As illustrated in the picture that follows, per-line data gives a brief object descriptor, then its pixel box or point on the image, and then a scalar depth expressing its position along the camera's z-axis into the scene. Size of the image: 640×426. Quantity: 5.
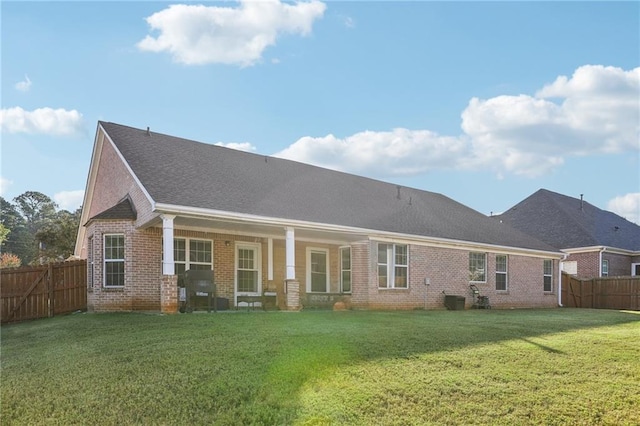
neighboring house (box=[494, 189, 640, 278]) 30.73
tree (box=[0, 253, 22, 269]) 40.90
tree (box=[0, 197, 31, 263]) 55.00
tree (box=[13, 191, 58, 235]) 67.44
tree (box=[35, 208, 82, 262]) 37.47
